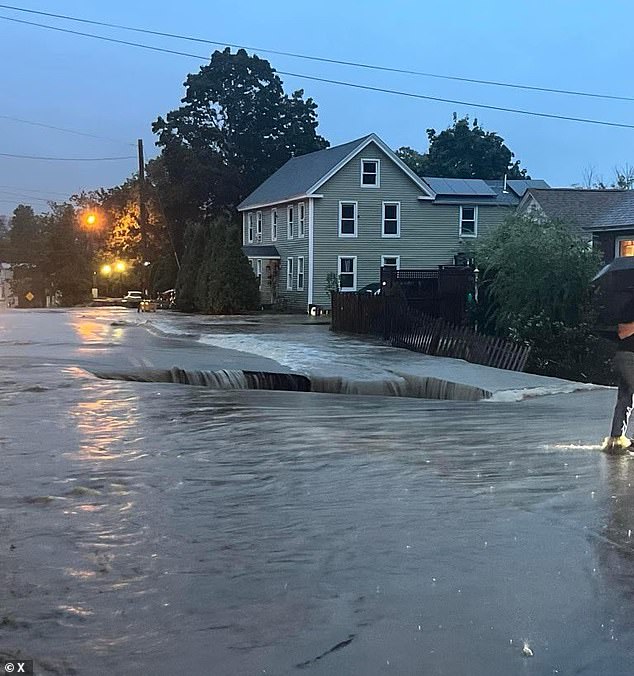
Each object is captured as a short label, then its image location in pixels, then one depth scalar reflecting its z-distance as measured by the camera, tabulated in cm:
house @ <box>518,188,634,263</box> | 3092
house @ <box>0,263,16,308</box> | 12208
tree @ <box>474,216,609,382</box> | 2114
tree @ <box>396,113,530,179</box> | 7381
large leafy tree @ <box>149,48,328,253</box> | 5988
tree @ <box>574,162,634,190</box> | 6077
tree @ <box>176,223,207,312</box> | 4931
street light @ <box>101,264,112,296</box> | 7544
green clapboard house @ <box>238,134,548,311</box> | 4500
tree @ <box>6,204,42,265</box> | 12298
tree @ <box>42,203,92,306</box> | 7531
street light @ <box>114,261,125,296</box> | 7262
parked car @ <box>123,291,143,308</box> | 5985
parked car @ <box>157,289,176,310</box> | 5330
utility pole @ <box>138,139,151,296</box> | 5162
